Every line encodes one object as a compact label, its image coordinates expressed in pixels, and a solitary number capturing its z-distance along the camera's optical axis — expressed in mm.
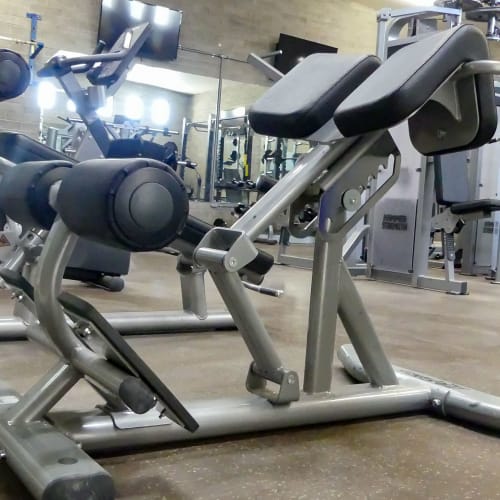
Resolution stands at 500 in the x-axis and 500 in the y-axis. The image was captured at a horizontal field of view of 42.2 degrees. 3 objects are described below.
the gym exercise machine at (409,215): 3975
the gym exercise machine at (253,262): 866
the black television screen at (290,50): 8164
